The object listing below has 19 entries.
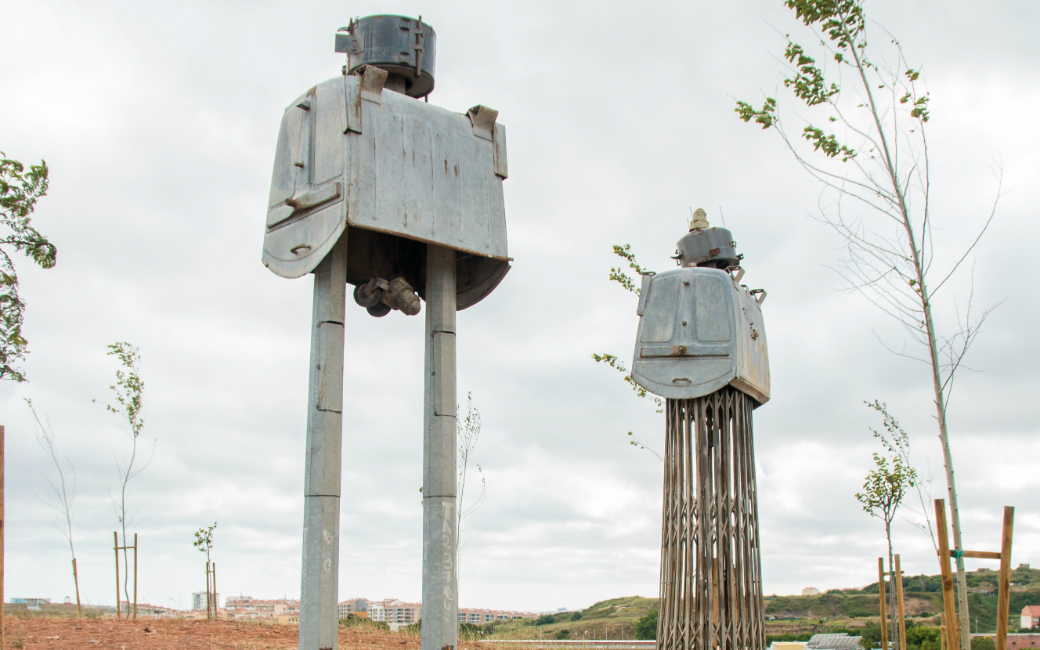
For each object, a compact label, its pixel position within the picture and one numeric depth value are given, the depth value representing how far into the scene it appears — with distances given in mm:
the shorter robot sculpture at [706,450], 8469
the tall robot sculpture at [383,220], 6230
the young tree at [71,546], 13454
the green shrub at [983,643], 22323
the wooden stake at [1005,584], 5840
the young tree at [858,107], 6844
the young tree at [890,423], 14438
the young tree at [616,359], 12727
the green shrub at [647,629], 28272
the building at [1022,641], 39312
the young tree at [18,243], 9617
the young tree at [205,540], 15328
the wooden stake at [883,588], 12230
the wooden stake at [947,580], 6043
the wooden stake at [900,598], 11445
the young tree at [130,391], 14094
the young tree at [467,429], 13234
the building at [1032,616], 49906
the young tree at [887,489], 15516
